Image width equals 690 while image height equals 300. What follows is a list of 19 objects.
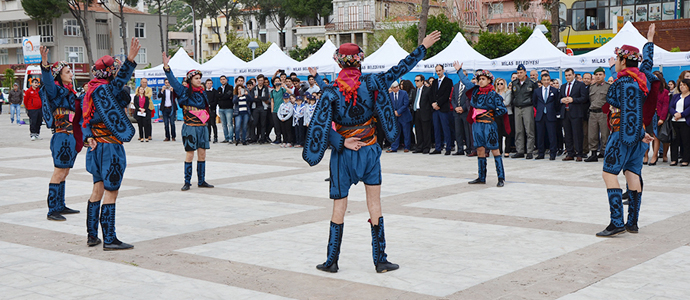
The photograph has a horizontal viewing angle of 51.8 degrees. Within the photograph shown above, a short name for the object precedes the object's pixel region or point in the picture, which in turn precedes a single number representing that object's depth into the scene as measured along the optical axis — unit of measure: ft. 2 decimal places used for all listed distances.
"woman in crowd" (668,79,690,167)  44.73
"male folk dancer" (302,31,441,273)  19.62
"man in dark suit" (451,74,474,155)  53.52
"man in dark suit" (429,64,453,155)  55.01
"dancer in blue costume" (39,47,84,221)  29.01
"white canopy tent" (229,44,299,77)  77.00
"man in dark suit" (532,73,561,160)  50.62
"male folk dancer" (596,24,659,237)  24.22
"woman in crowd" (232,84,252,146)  66.90
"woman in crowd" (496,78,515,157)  50.52
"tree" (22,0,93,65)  210.30
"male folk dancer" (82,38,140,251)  23.22
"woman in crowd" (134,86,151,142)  72.23
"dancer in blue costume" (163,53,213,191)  37.14
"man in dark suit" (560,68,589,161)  49.14
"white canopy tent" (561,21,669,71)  54.65
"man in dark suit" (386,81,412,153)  57.26
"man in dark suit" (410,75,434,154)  56.49
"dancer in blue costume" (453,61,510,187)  36.76
